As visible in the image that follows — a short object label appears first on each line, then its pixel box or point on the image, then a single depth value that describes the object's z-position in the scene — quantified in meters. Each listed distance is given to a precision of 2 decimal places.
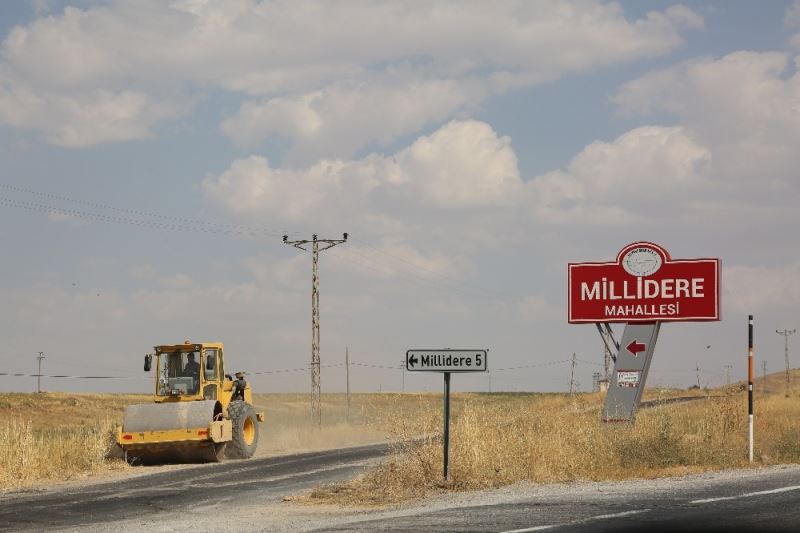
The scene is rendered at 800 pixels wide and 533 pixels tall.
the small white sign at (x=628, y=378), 29.75
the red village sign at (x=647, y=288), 30.28
